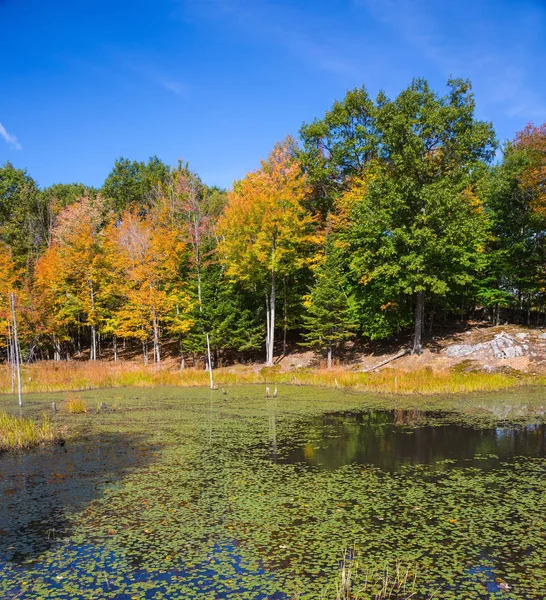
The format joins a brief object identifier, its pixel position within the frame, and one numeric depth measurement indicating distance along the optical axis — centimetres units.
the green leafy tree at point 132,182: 4838
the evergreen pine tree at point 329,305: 2614
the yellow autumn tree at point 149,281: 3044
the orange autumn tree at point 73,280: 3391
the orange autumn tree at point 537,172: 2482
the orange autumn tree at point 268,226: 2648
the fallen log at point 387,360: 2505
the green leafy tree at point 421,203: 2395
